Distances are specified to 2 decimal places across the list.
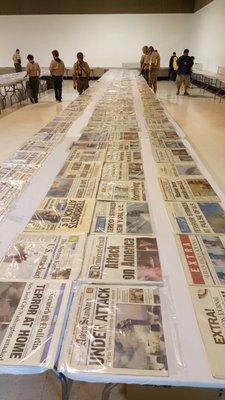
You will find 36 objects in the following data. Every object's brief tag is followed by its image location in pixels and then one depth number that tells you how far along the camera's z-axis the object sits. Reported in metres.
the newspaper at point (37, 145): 2.29
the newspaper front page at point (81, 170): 1.80
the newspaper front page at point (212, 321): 0.74
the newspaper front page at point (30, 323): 0.74
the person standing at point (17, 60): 13.66
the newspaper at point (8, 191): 1.51
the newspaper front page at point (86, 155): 2.06
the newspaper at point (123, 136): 2.55
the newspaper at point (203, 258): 0.99
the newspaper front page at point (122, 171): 1.77
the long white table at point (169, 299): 0.70
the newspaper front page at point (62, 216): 1.27
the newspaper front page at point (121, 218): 1.25
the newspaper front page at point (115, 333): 0.73
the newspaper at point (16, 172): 1.78
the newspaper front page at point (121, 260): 0.99
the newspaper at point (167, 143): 2.30
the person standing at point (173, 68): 12.48
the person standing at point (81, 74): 7.46
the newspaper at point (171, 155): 2.03
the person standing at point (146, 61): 8.15
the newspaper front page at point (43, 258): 1.02
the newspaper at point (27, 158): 2.03
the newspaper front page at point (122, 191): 1.53
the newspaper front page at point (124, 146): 2.28
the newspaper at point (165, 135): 2.55
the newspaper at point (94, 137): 2.51
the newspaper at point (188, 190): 1.52
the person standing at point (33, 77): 7.58
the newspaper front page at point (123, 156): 2.06
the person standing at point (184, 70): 8.63
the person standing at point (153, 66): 7.97
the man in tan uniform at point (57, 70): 7.66
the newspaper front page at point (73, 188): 1.57
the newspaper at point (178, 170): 1.79
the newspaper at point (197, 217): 1.26
